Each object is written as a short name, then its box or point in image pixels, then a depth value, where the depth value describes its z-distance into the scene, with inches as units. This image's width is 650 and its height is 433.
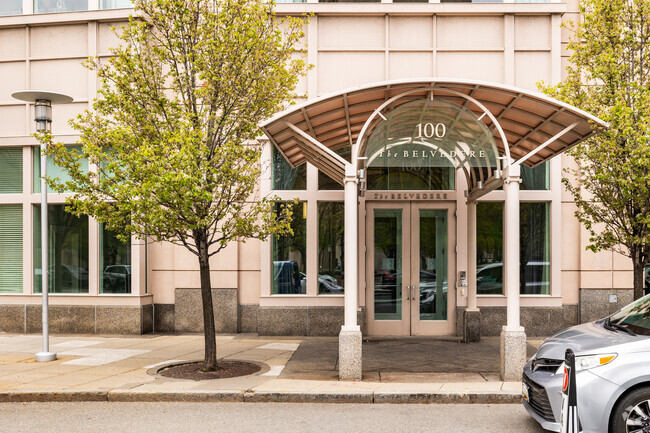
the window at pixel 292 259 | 530.0
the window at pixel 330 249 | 530.0
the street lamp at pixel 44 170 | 412.8
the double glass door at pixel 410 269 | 521.0
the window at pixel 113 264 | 543.2
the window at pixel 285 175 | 534.6
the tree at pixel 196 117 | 355.6
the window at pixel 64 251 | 551.8
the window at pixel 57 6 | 565.3
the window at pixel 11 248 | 561.0
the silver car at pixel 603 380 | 217.0
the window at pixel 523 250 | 524.1
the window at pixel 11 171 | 561.0
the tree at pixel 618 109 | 371.2
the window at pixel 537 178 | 528.7
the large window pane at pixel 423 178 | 530.3
